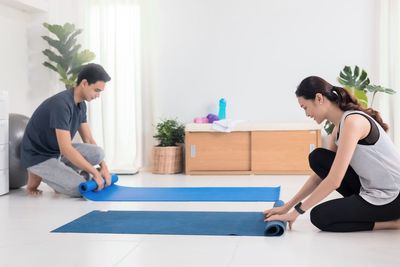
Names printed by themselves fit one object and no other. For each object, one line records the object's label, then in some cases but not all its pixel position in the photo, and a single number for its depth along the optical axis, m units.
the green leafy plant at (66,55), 5.57
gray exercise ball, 4.36
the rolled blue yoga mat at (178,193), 3.90
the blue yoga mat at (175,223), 2.81
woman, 2.58
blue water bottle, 5.80
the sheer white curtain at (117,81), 5.92
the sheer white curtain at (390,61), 5.57
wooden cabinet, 5.41
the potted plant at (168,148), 5.66
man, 3.92
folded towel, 5.45
